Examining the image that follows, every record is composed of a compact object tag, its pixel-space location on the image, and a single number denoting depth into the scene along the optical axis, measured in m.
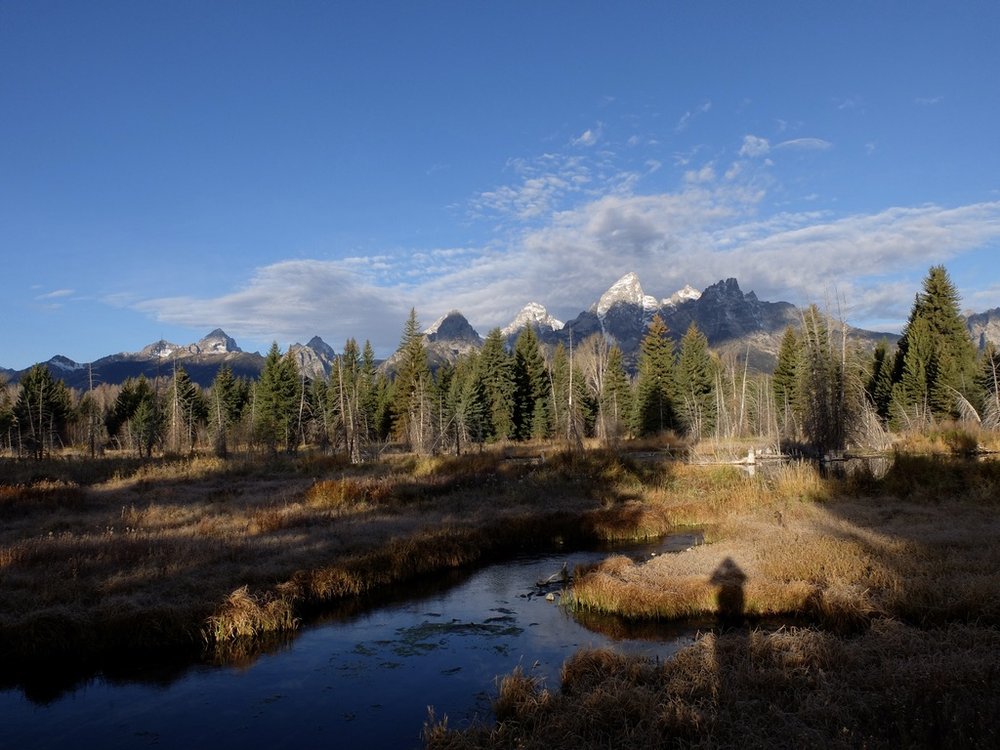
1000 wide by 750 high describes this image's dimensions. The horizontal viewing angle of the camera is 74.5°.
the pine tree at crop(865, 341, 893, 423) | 55.59
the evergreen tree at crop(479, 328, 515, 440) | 63.91
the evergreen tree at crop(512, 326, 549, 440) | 66.31
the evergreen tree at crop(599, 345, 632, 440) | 67.12
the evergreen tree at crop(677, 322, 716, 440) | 63.72
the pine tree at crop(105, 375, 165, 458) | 70.69
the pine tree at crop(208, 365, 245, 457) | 71.31
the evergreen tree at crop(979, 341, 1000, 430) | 36.50
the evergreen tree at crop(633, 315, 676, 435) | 64.00
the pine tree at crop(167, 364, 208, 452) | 52.22
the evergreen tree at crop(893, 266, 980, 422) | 46.28
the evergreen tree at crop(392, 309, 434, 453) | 57.97
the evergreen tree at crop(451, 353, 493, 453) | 59.68
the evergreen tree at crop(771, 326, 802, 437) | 62.53
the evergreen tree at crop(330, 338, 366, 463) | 40.53
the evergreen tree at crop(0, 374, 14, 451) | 69.98
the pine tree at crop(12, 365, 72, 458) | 64.00
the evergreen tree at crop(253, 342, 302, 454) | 68.56
